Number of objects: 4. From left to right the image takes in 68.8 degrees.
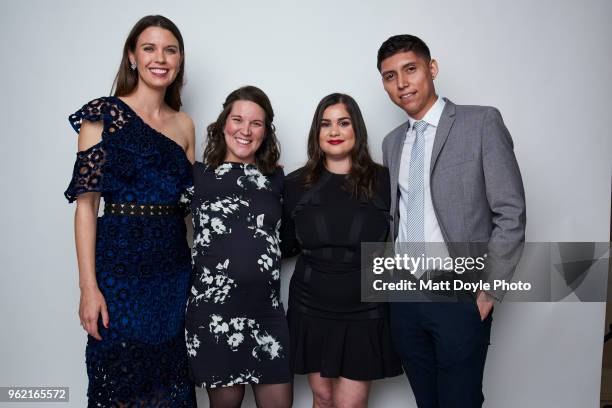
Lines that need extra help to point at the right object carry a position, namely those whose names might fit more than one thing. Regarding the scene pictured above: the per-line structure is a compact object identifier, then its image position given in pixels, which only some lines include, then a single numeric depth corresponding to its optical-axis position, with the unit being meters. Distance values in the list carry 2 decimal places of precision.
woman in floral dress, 1.86
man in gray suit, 1.70
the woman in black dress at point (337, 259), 1.87
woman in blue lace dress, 1.72
